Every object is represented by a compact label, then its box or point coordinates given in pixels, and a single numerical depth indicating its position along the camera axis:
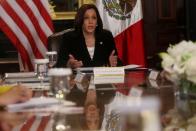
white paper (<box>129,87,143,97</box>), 4.44
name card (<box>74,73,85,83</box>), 6.16
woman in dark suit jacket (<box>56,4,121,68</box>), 8.42
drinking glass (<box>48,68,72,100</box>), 4.06
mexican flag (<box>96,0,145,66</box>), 10.42
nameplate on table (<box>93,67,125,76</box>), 6.16
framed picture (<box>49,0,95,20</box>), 13.20
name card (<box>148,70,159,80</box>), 6.02
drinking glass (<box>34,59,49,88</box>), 5.93
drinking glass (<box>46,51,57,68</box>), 6.45
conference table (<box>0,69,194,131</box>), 2.98
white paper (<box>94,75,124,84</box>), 6.03
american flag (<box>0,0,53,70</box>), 9.47
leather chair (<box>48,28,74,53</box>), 8.37
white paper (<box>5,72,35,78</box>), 6.76
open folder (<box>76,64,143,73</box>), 7.21
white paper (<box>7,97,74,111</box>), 3.88
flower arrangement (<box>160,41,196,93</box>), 3.76
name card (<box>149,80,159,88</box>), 5.30
